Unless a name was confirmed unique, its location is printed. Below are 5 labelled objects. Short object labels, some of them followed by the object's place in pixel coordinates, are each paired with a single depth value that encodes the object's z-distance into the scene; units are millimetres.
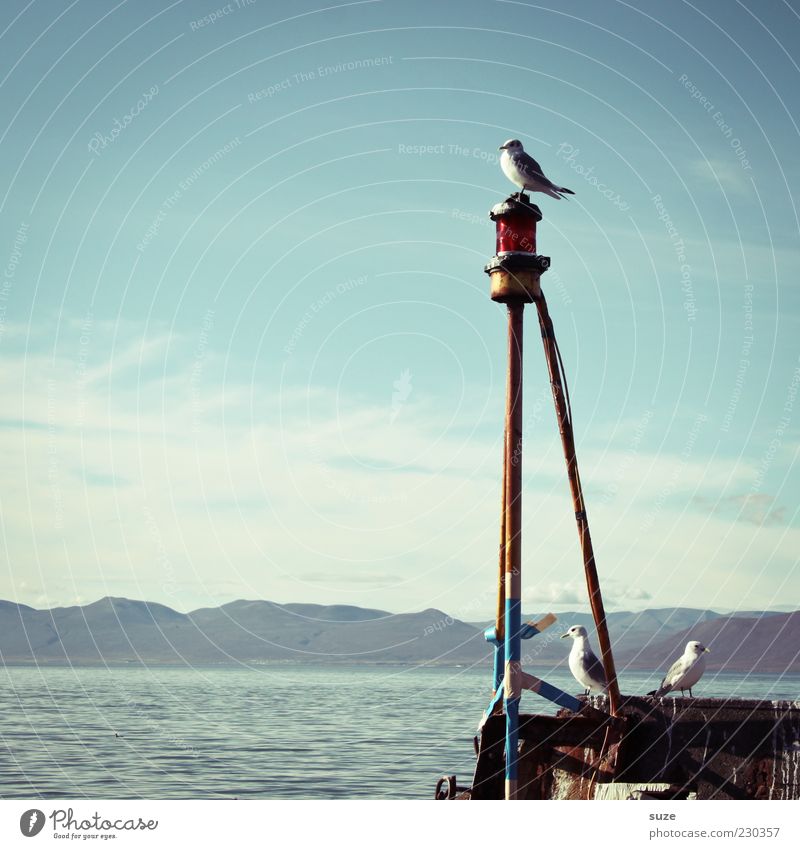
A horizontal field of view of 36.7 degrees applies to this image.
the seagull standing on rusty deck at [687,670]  15469
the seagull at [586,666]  15462
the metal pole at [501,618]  13203
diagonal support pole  13602
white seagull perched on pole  14539
